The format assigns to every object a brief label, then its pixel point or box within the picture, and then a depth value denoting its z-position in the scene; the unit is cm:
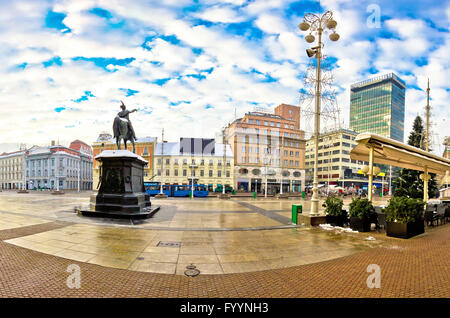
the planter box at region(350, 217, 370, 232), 965
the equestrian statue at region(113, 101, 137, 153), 1467
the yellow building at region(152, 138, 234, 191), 5503
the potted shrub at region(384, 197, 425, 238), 859
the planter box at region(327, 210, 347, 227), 1074
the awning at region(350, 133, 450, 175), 1004
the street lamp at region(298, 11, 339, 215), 1122
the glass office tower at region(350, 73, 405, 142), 8431
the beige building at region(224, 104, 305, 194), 5817
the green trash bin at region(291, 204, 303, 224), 1171
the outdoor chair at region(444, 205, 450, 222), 1263
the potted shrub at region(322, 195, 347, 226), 1076
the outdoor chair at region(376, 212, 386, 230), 975
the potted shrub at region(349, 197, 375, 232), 968
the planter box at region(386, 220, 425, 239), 851
